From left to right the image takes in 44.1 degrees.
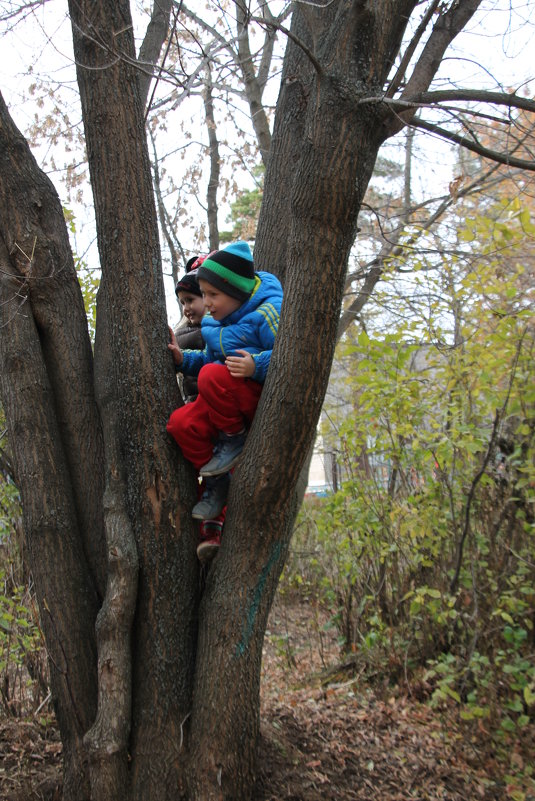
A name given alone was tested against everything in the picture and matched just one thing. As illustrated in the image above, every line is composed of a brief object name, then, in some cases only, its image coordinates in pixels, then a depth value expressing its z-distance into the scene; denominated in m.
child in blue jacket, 2.91
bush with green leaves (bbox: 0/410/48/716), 4.07
